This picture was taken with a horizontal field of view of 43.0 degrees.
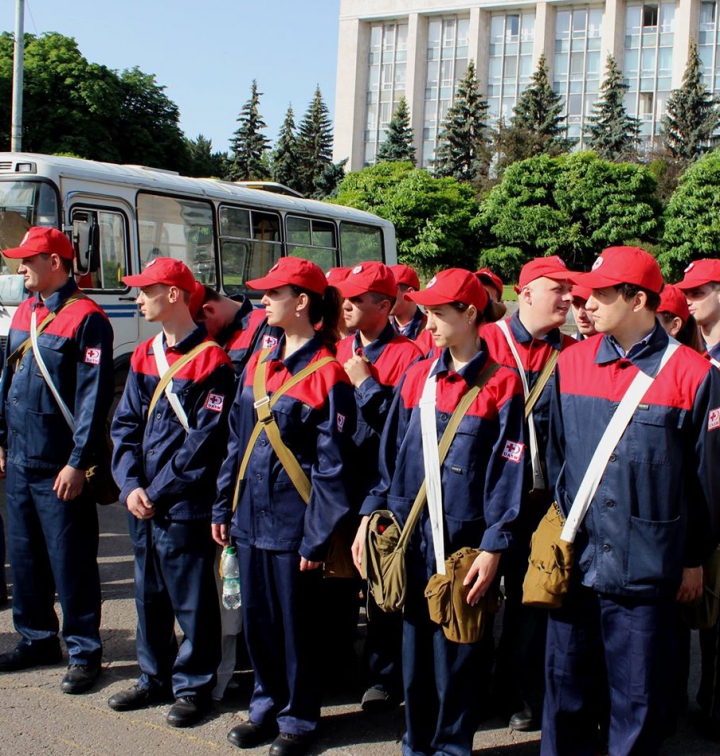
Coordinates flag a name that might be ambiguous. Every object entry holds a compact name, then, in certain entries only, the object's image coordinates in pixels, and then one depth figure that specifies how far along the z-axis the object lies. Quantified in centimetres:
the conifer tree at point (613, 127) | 6644
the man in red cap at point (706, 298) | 491
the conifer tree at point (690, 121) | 6656
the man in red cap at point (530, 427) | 425
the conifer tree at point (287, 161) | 6600
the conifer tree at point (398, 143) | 6888
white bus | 964
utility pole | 2292
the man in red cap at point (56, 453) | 455
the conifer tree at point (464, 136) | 6781
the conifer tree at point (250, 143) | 6781
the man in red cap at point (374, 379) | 434
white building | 7638
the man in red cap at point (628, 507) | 326
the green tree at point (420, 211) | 4544
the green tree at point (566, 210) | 4538
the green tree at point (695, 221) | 4266
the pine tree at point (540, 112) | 6625
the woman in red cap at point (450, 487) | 354
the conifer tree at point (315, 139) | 6688
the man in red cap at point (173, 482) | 420
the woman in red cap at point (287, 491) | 389
